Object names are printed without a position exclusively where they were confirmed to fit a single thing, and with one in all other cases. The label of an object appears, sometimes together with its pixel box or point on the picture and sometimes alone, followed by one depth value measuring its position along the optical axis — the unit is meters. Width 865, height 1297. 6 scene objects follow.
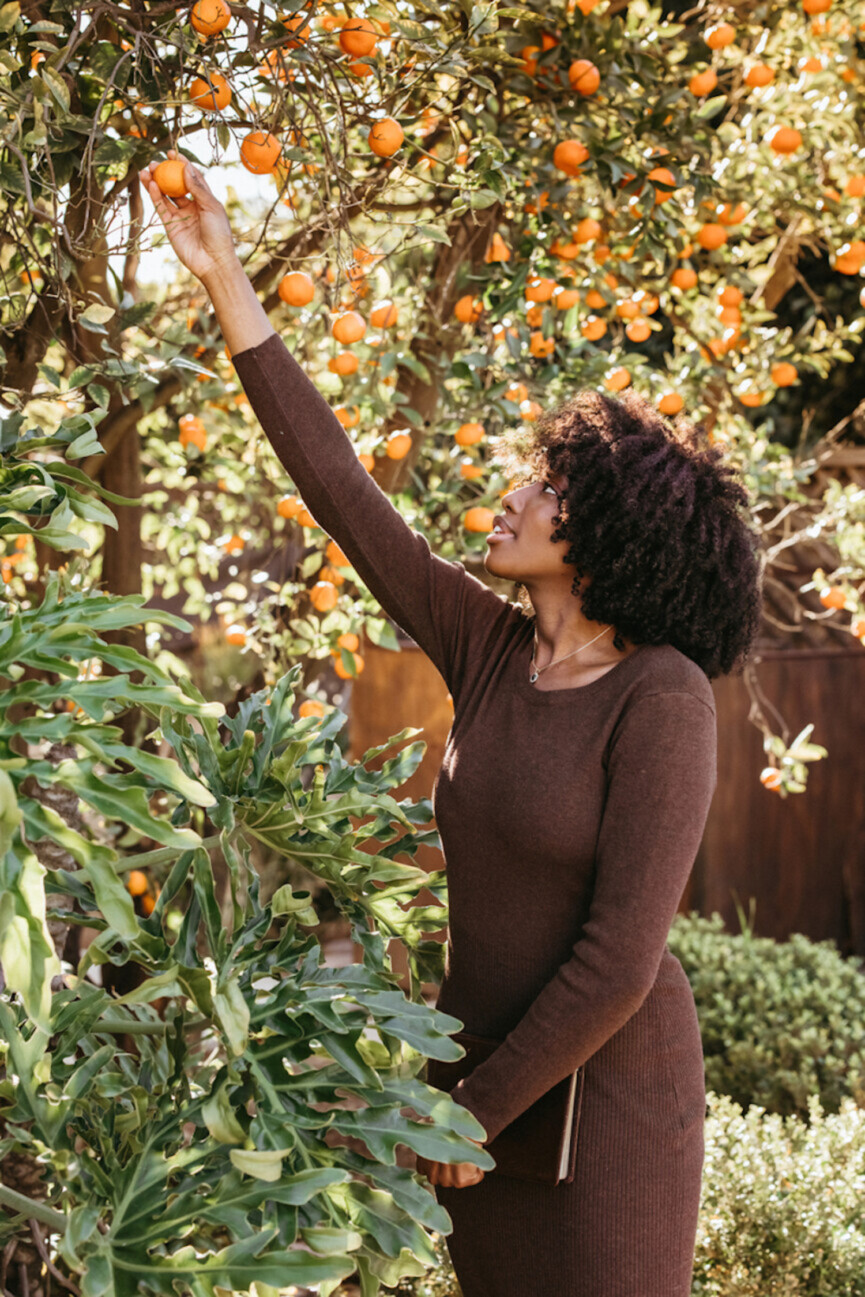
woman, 1.34
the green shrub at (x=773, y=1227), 2.26
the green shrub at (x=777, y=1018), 3.37
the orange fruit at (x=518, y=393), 2.38
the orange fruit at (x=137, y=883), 2.33
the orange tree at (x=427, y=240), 1.54
